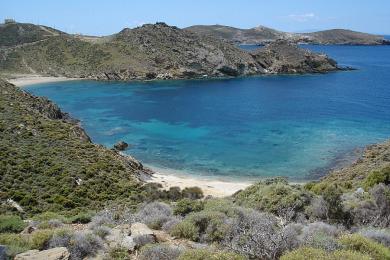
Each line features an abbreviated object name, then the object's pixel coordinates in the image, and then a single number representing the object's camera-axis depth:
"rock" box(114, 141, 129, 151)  52.38
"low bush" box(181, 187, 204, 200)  32.81
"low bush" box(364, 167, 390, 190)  24.34
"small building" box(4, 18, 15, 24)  182.74
